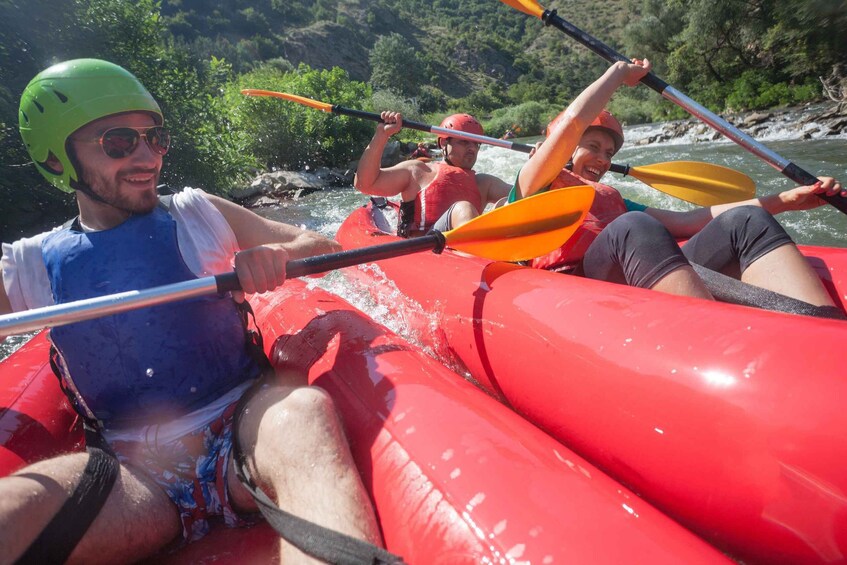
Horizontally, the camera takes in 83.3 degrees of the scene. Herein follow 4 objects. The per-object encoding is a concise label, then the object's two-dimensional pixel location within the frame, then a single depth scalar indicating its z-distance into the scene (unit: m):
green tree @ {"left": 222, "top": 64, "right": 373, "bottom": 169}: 13.05
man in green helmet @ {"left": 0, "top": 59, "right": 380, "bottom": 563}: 1.18
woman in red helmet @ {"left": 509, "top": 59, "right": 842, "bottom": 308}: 1.72
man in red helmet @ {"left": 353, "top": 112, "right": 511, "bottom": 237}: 3.62
